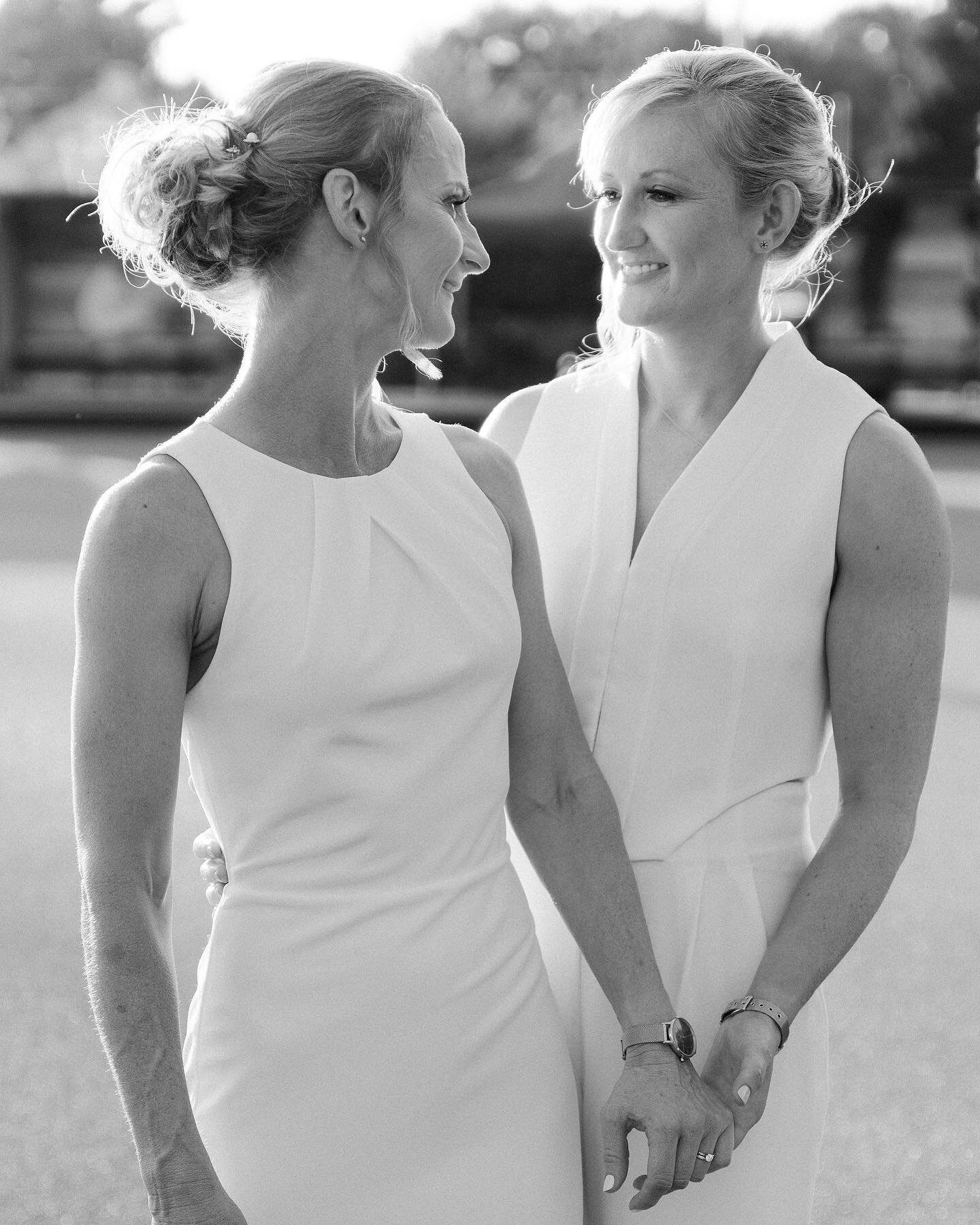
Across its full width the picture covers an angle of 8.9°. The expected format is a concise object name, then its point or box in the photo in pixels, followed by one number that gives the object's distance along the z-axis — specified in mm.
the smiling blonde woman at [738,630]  4799
